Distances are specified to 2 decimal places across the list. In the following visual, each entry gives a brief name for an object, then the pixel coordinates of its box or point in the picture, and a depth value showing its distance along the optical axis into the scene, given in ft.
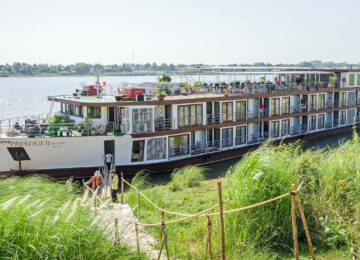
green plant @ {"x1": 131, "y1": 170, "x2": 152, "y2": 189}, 53.84
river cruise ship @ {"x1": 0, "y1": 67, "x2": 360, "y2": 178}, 66.03
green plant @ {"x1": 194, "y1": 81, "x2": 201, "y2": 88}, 95.06
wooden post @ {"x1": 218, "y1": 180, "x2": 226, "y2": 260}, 23.04
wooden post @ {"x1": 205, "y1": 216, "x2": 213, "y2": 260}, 24.55
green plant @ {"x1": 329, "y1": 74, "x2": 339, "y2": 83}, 112.90
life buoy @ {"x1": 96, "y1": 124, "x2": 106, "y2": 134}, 68.44
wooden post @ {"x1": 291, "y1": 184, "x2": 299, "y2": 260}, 21.69
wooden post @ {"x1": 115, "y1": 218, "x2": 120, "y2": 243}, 25.14
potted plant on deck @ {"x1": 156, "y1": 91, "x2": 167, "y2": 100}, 74.54
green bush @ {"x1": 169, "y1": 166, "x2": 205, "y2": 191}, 59.11
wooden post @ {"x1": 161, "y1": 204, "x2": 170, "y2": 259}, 25.81
